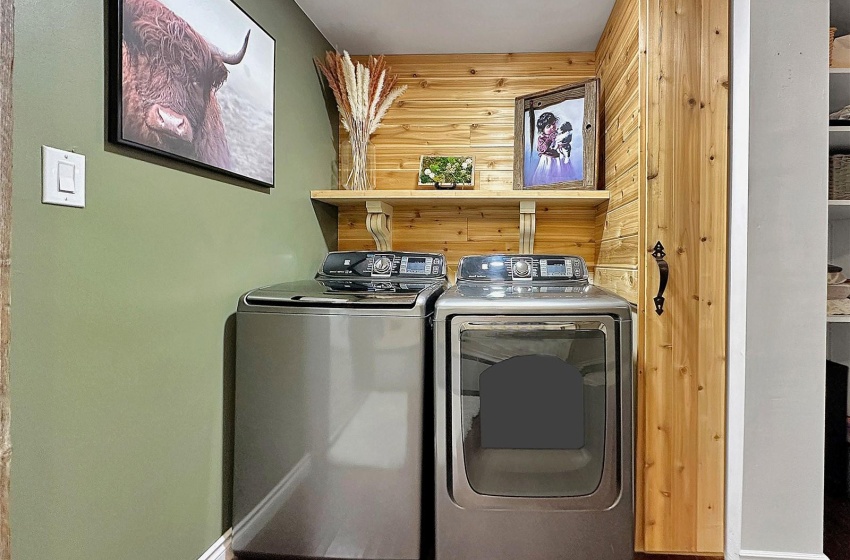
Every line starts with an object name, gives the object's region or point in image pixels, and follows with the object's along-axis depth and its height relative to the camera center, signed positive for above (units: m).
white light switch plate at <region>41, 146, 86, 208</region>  1.04 +0.21
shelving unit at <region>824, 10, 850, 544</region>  1.82 +0.26
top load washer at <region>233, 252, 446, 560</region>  1.68 -0.50
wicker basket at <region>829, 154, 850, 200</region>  1.86 +0.38
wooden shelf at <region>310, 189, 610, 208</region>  2.28 +0.37
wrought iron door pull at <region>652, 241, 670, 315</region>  1.69 +0.03
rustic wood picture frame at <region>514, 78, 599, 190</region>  2.35 +0.75
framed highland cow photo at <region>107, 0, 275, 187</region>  1.24 +0.56
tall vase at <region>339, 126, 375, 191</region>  2.47 +0.57
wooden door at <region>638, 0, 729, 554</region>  1.71 +0.01
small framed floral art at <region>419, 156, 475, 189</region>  2.58 +0.54
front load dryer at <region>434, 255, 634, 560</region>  1.65 -0.50
